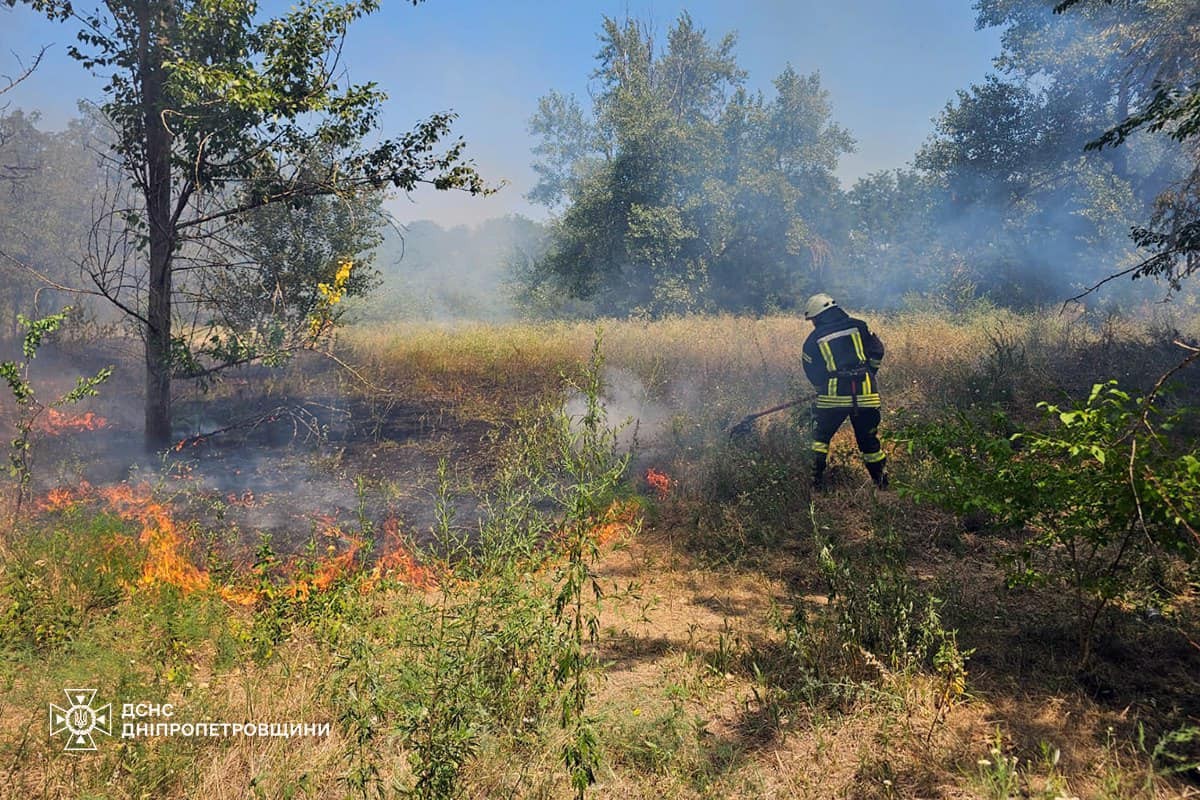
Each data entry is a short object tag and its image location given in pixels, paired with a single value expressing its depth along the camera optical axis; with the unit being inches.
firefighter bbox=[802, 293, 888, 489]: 246.2
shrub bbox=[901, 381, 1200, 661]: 98.2
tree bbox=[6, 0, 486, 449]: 284.4
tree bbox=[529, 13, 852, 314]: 873.5
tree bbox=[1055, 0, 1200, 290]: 206.2
